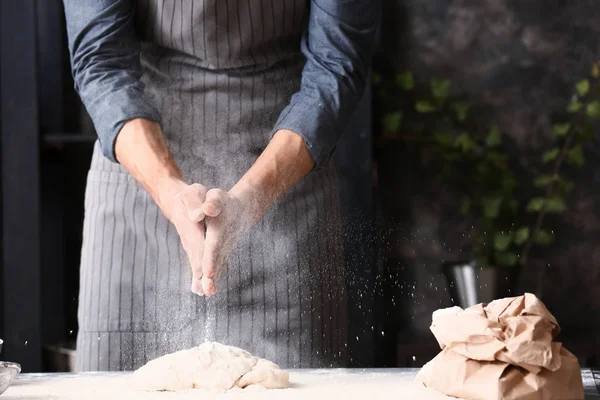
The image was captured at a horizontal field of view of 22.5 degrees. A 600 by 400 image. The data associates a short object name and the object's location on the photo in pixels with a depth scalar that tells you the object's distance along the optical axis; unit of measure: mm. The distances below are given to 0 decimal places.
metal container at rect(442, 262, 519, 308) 3106
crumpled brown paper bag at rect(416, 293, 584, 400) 1882
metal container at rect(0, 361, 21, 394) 1979
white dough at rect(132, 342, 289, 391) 2011
